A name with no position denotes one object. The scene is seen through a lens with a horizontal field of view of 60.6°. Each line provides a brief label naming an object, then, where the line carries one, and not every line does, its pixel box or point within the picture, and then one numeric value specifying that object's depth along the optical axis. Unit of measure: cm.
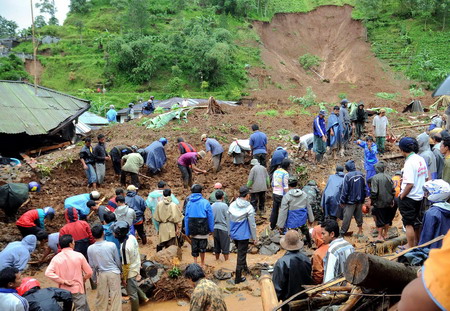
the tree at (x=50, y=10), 6272
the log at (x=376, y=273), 265
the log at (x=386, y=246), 594
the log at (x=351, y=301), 305
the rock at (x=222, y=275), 707
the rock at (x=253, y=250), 839
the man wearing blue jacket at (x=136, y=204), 812
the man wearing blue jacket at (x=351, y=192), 767
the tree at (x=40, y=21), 5988
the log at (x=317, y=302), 340
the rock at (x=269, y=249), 828
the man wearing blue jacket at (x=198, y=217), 712
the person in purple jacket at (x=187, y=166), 1157
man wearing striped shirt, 432
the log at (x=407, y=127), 1633
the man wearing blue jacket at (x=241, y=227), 678
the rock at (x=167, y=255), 735
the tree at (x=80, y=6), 5375
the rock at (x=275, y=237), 851
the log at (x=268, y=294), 382
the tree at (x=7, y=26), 6625
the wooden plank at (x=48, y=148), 1403
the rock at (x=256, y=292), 651
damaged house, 1316
